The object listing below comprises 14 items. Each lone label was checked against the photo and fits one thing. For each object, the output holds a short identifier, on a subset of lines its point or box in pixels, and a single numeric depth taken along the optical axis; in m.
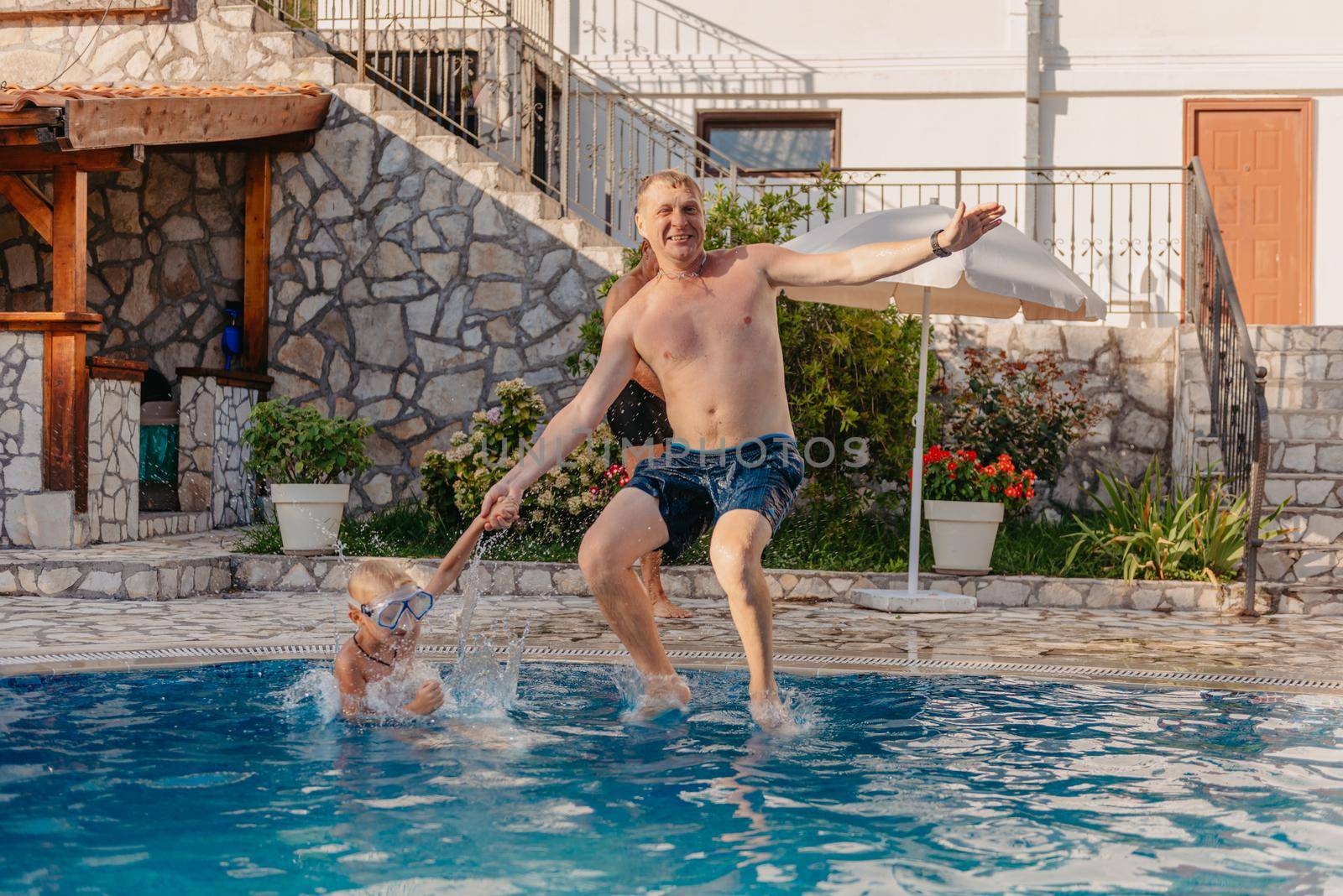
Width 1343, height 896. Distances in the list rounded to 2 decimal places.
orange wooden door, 12.73
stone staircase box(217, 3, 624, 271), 10.77
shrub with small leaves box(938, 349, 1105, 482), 9.02
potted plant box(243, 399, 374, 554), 8.44
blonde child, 4.03
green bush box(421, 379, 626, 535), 8.65
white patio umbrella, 6.88
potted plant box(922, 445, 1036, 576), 8.20
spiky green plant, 8.05
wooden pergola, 8.38
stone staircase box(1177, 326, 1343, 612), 8.16
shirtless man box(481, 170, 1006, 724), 4.03
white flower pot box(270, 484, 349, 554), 8.43
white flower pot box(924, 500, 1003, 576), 8.18
